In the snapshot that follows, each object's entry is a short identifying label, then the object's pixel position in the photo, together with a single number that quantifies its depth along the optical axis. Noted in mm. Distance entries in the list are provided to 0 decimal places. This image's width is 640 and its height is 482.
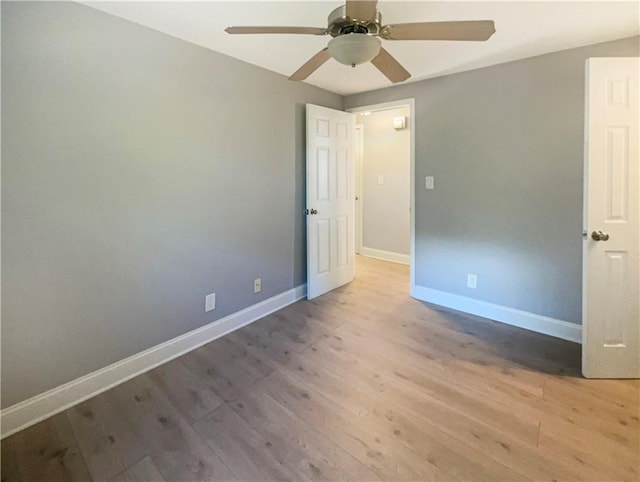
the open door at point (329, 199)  3379
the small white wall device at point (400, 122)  4659
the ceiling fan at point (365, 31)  1388
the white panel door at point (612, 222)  1924
